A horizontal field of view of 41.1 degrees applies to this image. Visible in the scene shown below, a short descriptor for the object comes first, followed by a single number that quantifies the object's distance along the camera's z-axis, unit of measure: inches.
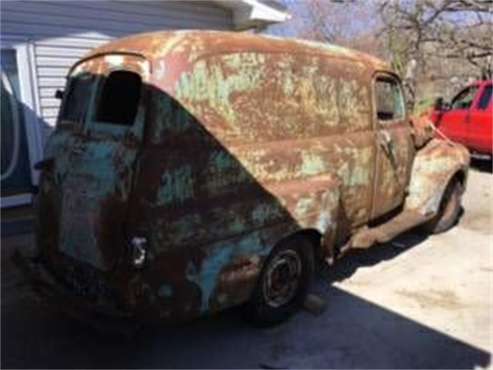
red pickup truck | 507.2
